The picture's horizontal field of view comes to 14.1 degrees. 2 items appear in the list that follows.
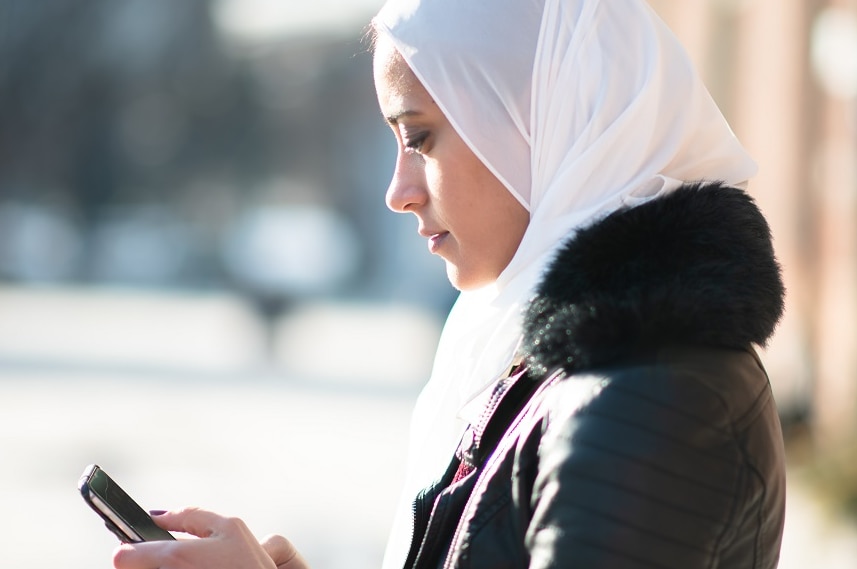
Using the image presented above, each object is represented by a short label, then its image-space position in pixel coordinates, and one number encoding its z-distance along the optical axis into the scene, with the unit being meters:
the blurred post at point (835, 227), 8.20
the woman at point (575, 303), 2.08
